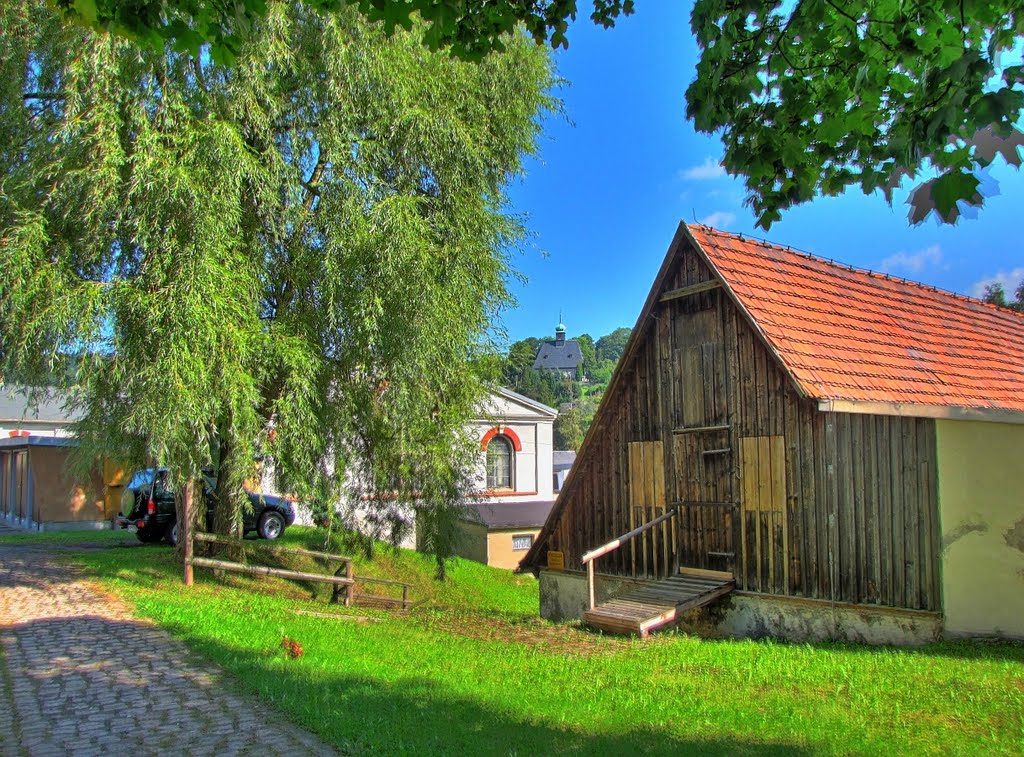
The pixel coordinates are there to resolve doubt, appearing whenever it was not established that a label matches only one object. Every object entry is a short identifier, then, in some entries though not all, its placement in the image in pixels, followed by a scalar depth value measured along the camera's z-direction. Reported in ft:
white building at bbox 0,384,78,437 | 93.25
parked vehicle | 66.33
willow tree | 36.24
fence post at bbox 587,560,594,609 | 41.62
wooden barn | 32.35
